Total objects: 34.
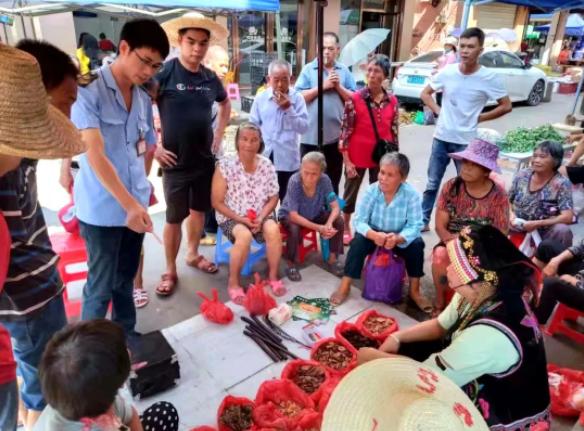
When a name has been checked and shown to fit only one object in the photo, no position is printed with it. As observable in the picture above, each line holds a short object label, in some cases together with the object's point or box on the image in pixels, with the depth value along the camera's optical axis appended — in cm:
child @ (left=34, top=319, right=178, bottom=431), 126
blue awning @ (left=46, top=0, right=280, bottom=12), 342
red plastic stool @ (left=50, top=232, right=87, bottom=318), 290
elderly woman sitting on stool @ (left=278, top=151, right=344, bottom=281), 351
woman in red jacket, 374
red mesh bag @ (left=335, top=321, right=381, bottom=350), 268
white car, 1022
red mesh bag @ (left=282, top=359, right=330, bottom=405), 223
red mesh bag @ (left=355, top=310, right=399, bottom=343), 271
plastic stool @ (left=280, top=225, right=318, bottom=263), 372
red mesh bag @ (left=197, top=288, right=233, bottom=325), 288
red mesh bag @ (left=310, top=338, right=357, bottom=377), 242
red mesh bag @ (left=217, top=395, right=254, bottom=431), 209
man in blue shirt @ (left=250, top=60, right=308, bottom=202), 356
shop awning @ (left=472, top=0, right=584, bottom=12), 684
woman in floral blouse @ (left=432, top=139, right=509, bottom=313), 306
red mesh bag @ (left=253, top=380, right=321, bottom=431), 201
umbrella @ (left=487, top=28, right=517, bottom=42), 1614
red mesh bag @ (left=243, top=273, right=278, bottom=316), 295
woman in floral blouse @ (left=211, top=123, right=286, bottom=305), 324
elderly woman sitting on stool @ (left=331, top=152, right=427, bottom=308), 313
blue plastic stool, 358
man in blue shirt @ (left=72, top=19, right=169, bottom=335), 200
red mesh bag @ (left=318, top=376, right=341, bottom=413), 212
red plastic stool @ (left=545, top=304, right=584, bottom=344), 283
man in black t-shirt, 290
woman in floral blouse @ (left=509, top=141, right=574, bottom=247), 325
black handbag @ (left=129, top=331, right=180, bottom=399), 223
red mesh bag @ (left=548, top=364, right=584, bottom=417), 225
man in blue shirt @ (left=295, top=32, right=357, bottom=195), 398
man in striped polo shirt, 114
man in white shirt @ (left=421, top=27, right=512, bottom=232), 388
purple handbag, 315
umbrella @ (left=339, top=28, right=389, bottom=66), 566
